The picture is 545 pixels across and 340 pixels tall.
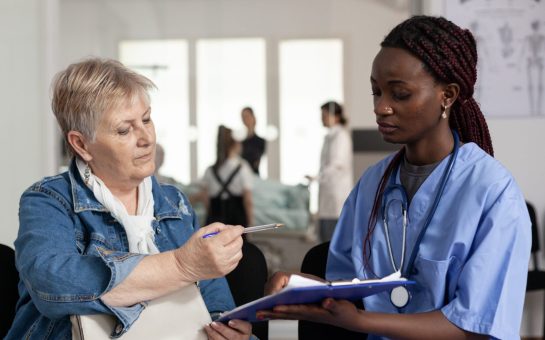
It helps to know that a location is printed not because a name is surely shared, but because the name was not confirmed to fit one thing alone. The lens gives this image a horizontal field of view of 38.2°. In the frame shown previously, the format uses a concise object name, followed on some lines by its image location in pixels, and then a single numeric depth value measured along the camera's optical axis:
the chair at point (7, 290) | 2.03
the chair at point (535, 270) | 4.14
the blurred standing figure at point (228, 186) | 4.75
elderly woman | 1.63
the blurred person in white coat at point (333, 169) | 4.72
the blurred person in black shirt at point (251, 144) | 4.79
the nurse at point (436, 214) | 1.61
